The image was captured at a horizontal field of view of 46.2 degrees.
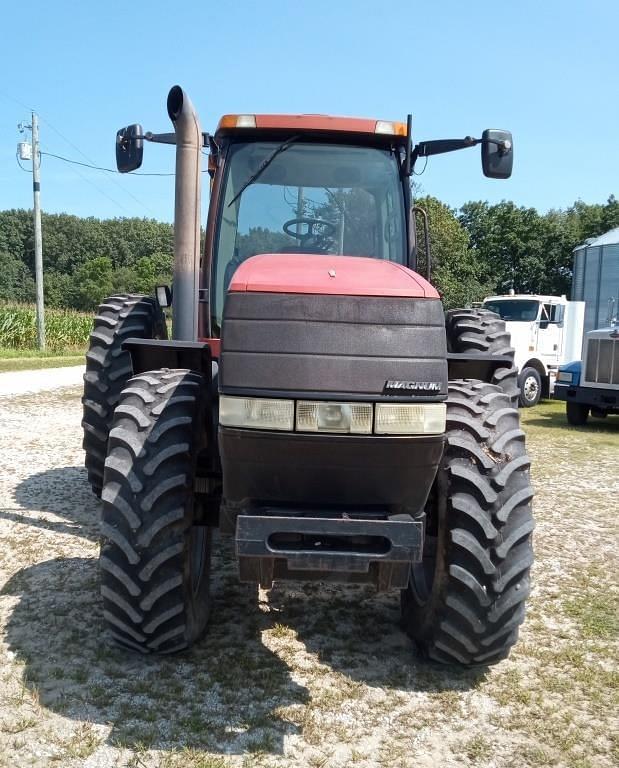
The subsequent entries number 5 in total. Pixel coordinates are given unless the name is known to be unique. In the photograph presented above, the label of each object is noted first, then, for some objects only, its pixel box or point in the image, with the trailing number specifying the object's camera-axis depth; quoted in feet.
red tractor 7.67
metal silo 79.10
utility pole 79.51
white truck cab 44.45
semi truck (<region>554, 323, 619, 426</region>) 35.35
